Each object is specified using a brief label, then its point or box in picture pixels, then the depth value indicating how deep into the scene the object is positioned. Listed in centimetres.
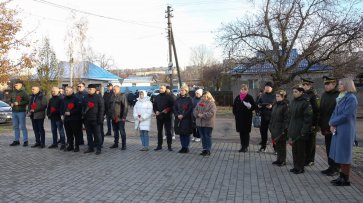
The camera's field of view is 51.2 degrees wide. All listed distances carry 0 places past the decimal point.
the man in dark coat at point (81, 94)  1040
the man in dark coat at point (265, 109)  980
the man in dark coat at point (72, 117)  1010
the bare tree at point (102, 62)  3241
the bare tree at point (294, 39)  2036
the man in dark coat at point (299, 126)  739
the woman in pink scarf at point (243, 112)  988
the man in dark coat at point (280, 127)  824
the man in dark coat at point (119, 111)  1055
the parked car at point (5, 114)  1834
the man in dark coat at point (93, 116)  996
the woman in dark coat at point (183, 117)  988
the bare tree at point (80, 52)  3053
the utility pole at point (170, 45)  2634
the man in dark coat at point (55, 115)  1058
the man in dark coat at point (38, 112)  1076
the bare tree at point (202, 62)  6611
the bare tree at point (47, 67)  3072
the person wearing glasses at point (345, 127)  643
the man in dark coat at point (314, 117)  773
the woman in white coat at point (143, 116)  1032
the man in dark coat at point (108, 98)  1131
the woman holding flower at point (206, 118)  948
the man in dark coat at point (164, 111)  1029
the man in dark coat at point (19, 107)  1090
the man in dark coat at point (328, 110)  736
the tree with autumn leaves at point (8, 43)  1627
